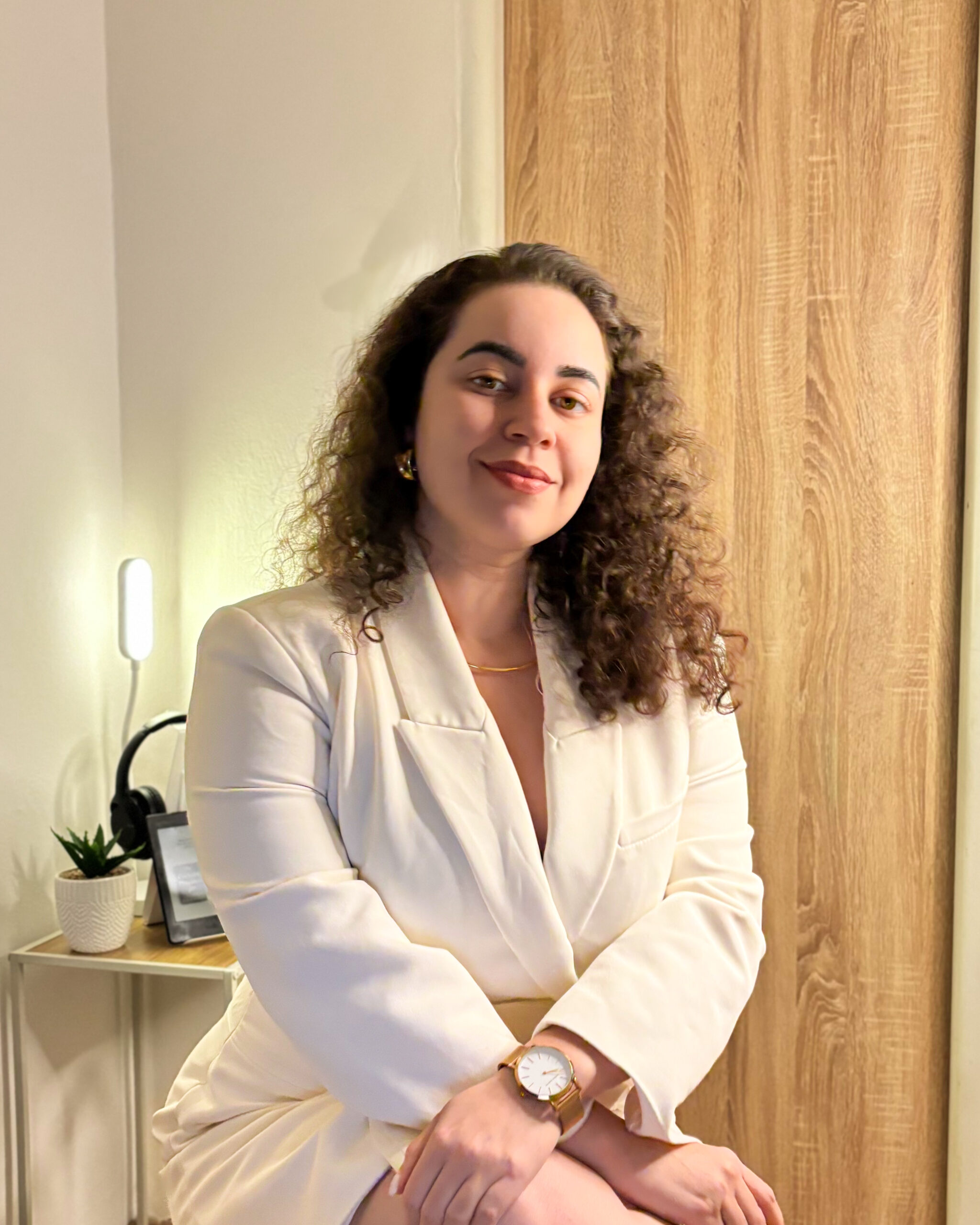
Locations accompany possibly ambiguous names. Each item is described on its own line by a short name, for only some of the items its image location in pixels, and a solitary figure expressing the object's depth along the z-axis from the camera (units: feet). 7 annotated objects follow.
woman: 3.63
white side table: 5.62
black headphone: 6.19
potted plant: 5.70
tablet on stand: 5.88
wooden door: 5.81
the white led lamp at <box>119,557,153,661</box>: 6.38
